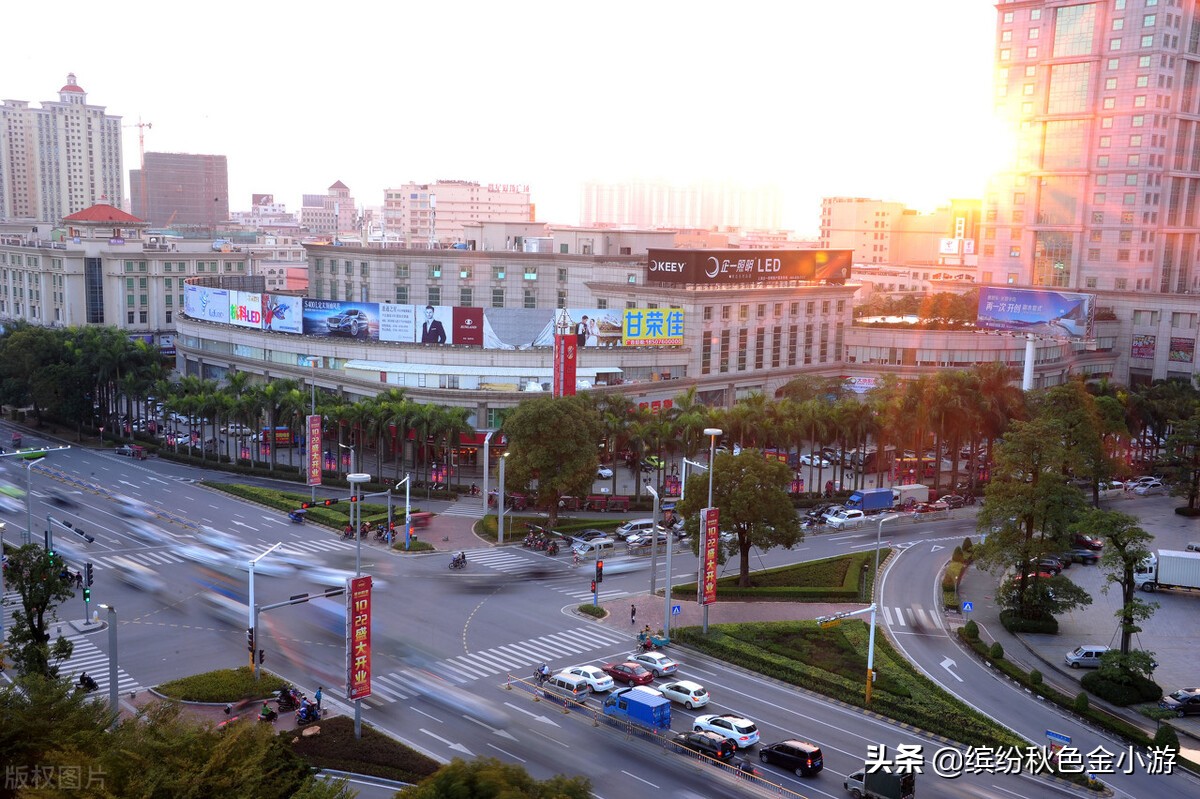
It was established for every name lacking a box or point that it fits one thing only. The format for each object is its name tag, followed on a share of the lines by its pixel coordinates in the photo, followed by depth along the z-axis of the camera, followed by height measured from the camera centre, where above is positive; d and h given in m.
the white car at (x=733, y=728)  43.03 -19.80
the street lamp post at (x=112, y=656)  40.00 -16.17
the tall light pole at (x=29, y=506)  60.13 -16.06
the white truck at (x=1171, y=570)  66.56 -19.56
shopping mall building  104.50 -8.47
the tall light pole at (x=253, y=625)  48.78 -18.22
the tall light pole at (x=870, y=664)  47.48 -18.82
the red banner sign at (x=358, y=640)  43.28 -16.68
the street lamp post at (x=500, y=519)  72.50 -19.23
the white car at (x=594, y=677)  48.78 -20.18
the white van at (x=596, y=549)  73.25 -21.21
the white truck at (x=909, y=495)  87.25 -19.91
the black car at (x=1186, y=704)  48.53 -20.36
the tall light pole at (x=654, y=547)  58.46 -17.45
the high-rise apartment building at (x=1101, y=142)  126.50 +15.37
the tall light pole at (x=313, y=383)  84.39 -14.03
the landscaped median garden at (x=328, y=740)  40.91 -20.53
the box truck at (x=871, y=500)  85.44 -19.98
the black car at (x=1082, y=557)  74.19 -20.92
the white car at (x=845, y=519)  81.88 -20.70
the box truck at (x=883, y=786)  38.34 -19.65
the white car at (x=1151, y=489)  96.13 -20.68
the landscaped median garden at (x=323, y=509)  77.50 -21.05
